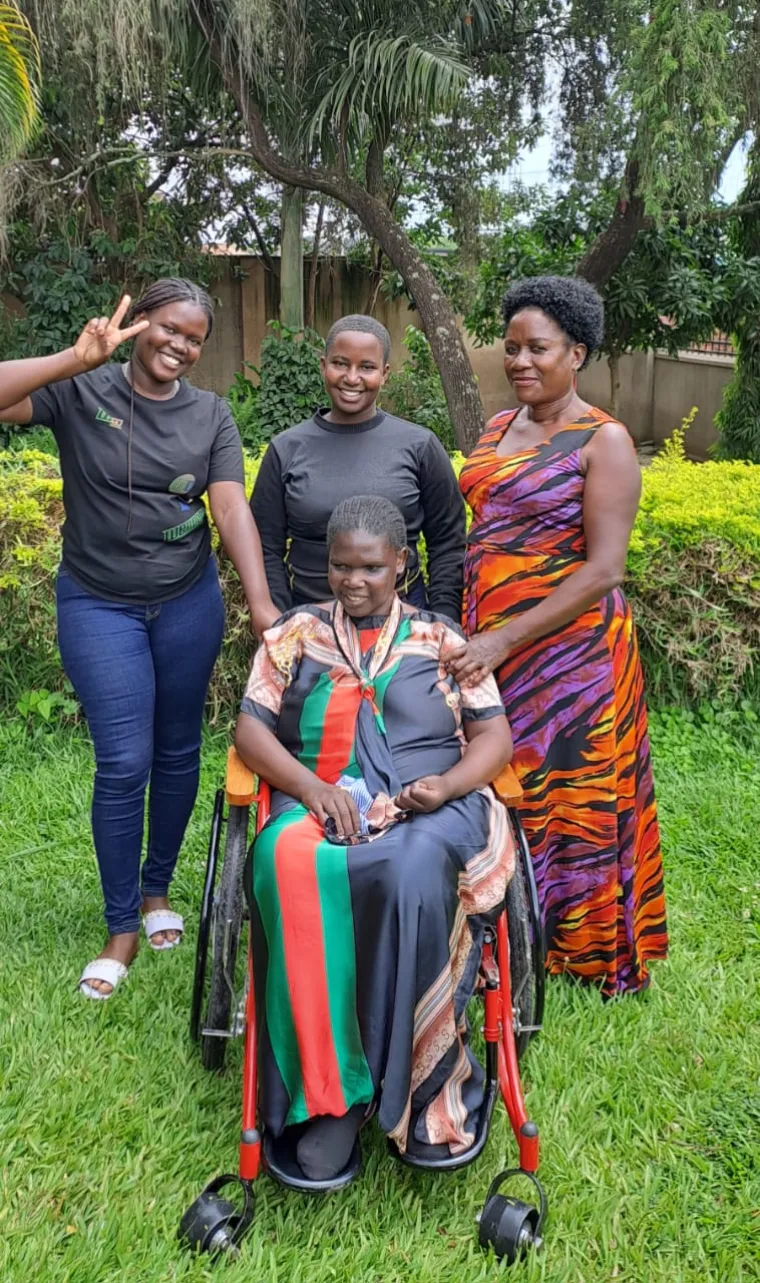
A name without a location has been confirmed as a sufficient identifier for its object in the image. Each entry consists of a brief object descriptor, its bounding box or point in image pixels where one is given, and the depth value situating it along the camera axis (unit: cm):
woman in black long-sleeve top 286
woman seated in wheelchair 219
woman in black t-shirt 280
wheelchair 215
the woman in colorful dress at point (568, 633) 273
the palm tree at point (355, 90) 851
